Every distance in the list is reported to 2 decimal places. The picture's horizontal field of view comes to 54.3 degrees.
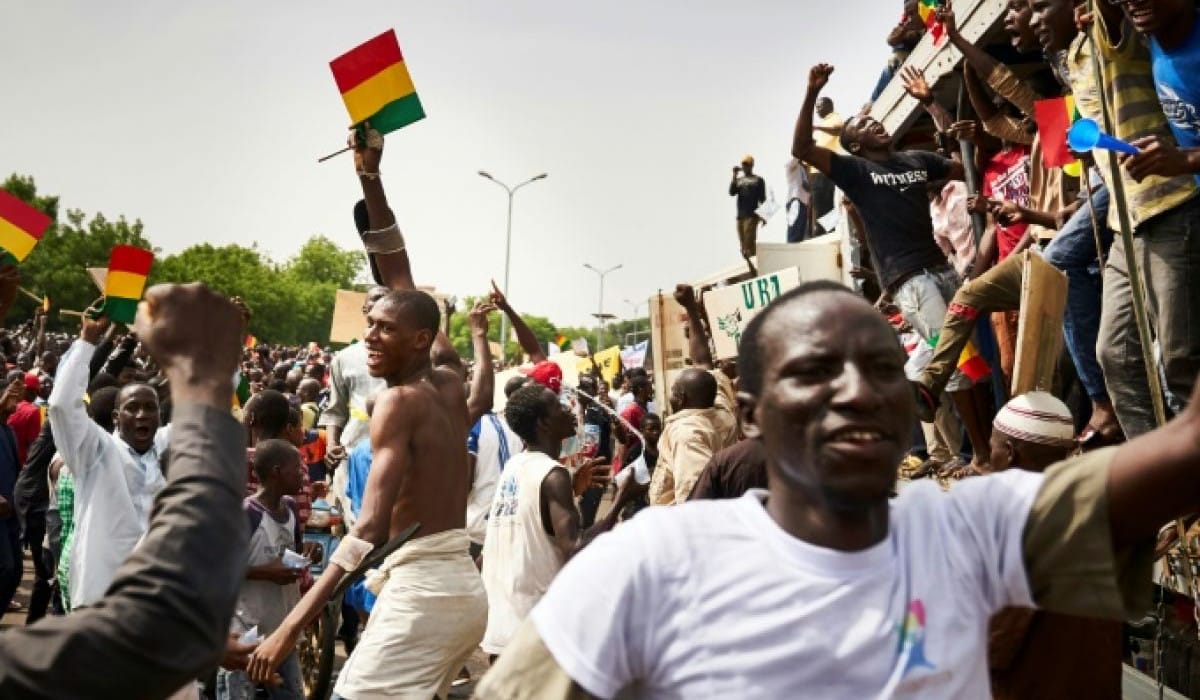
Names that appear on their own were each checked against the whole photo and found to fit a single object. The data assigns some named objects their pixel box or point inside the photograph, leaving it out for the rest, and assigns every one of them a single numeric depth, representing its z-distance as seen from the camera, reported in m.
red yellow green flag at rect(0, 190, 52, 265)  6.18
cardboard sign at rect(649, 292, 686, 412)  10.51
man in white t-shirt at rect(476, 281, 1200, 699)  1.67
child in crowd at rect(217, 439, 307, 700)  4.82
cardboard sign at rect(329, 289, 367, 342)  11.73
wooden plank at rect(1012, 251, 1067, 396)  4.40
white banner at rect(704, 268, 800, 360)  8.45
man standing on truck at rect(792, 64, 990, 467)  6.48
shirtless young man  4.02
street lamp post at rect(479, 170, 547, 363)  48.53
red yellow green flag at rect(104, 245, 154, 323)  6.72
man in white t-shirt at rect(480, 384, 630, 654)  5.50
